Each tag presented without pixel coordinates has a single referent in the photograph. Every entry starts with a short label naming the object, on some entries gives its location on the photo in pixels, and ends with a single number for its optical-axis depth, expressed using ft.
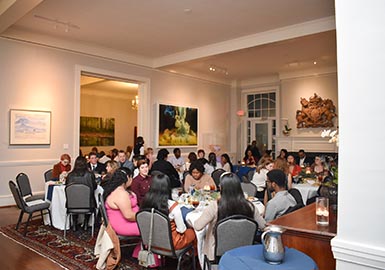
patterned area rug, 13.56
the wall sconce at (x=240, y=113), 43.50
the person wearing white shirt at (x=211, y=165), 24.88
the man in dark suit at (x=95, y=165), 23.38
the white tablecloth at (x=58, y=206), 18.42
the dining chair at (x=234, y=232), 9.84
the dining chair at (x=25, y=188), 19.16
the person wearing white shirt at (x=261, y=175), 19.98
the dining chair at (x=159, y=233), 10.84
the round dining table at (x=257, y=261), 6.68
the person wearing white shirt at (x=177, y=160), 29.87
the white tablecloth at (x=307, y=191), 18.76
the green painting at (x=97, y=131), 47.96
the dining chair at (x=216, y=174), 21.42
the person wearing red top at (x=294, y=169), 23.59
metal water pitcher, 6.74
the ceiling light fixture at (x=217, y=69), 35.89
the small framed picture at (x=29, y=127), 24.61
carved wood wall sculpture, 36.37
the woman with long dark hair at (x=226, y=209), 10.49
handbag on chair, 11.07
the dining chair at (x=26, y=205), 16.79
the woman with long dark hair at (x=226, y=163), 25.79
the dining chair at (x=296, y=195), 14.73
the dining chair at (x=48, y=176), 22.30
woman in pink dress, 12.74
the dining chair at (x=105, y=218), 12.76
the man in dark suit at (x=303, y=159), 33.29
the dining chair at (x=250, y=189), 17.53
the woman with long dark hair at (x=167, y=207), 11.51
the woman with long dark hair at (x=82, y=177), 17.53
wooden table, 8.16
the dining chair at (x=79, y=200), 16.88
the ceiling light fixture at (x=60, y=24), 22.44
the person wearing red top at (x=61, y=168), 21.75
